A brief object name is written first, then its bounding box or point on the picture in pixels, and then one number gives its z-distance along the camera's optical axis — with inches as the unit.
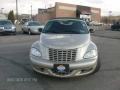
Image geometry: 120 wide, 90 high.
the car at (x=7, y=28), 456.1
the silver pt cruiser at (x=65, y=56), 119.4
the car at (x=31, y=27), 468.4
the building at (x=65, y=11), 1266.9
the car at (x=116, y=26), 814.8
